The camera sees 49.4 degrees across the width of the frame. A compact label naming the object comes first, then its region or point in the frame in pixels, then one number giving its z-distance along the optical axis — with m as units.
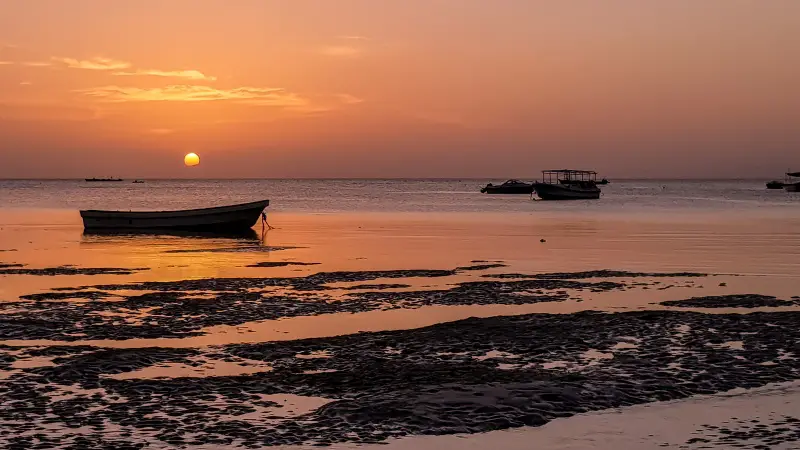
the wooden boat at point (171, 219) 53.19
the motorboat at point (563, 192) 121.74
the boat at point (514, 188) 163.12
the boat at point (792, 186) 160.62
